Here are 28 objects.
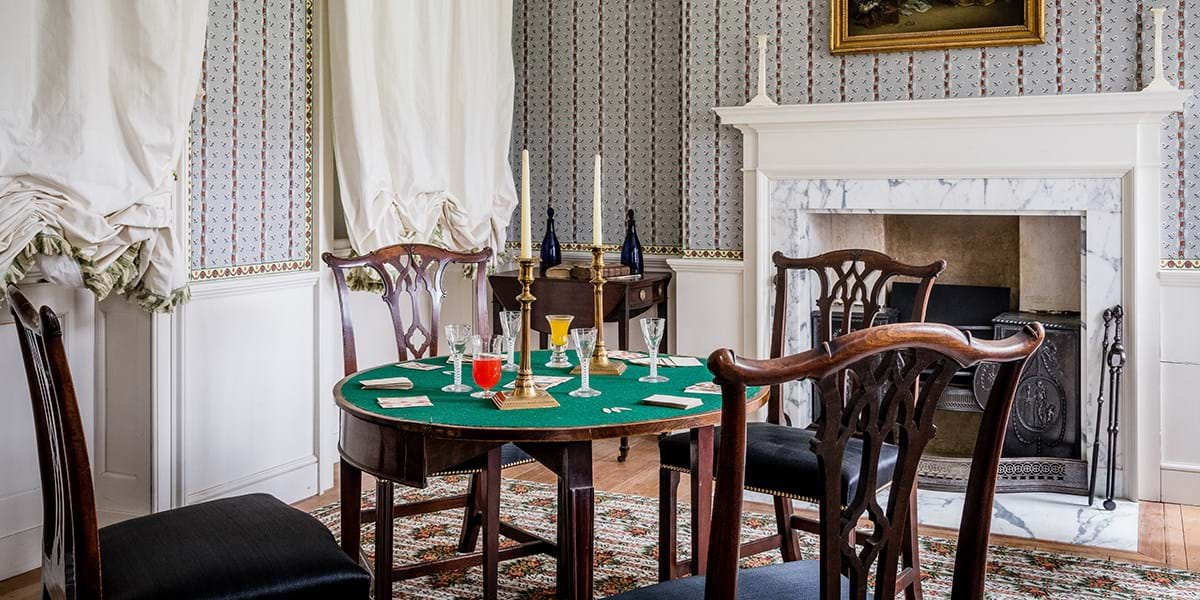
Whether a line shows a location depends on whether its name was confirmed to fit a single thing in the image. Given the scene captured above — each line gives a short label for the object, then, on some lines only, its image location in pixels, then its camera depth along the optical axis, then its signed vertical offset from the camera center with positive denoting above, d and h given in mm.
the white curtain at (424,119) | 3902 +697
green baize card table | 1998 -279
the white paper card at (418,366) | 2730 -195
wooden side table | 4414 -26
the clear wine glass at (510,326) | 2674 -87
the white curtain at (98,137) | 2699 +424
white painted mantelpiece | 3729 +531
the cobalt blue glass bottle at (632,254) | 4668 +168
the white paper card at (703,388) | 2369 -220
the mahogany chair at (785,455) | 2486 -398
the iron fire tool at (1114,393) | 3678 -361
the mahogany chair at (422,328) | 2613 -104
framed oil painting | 3875 +1017
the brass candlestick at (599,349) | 2557 -145
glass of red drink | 2289 -173
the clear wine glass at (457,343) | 2436 -119
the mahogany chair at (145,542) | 1704 -464
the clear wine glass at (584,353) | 2338 -137
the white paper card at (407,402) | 2189 -233
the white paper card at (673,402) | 2176 -232
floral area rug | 2898 -809
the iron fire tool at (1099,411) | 3676 -426
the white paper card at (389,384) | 2424 -214
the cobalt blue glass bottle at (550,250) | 4848 +193
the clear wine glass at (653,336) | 2525 -107
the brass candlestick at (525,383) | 2160 -195
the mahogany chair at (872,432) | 1386 -203
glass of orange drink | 2627 -96
